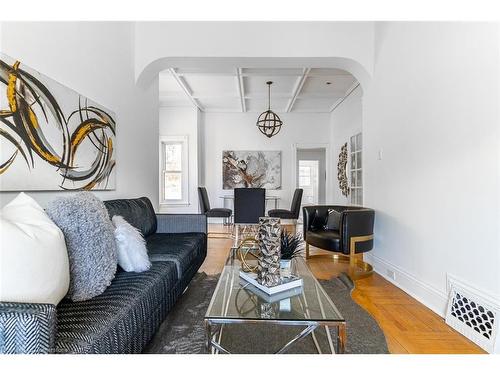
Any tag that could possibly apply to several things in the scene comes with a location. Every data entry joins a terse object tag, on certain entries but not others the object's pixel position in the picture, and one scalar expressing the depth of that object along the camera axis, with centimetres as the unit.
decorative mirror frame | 600
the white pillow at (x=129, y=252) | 180
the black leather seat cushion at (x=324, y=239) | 319
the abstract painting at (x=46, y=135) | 165
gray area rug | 169
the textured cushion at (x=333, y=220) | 373
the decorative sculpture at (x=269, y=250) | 161
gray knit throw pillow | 139
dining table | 680
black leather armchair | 307
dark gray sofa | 85
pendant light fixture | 522
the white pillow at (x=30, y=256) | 97
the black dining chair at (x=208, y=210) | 570
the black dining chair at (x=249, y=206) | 514
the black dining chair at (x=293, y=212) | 570
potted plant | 188
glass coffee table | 125
